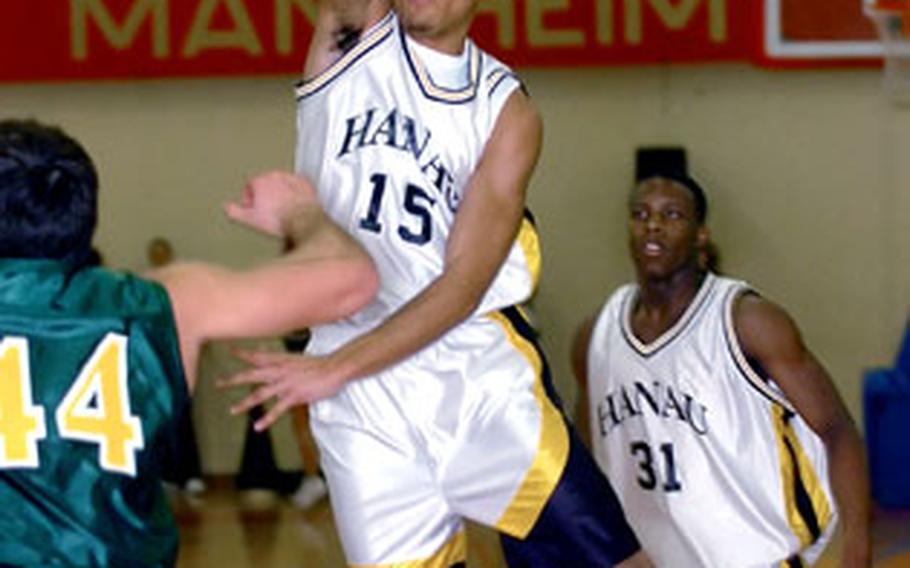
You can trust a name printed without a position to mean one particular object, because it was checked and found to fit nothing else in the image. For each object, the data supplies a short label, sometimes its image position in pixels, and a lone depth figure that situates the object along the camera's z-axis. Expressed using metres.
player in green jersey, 5.31
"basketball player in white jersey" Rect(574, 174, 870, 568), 8.04
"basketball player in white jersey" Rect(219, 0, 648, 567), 7.49
